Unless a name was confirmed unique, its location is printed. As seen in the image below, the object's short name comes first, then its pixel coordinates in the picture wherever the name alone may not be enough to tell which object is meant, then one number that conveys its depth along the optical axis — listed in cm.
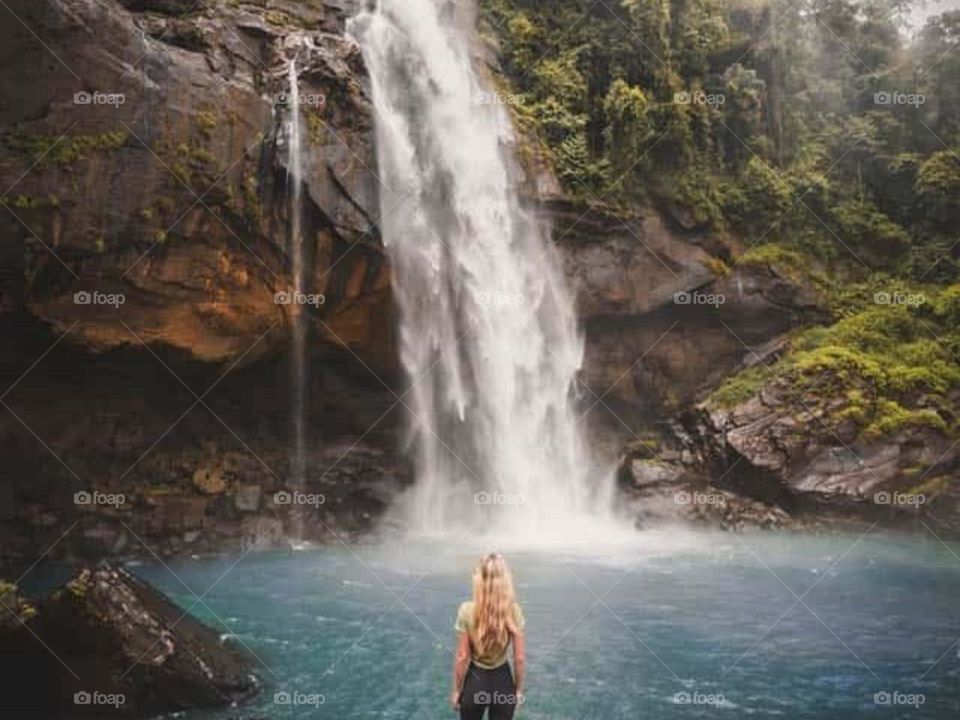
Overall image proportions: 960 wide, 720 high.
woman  602
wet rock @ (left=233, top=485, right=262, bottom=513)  2005
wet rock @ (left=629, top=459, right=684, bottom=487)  2205
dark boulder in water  880
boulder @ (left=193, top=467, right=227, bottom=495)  1994
